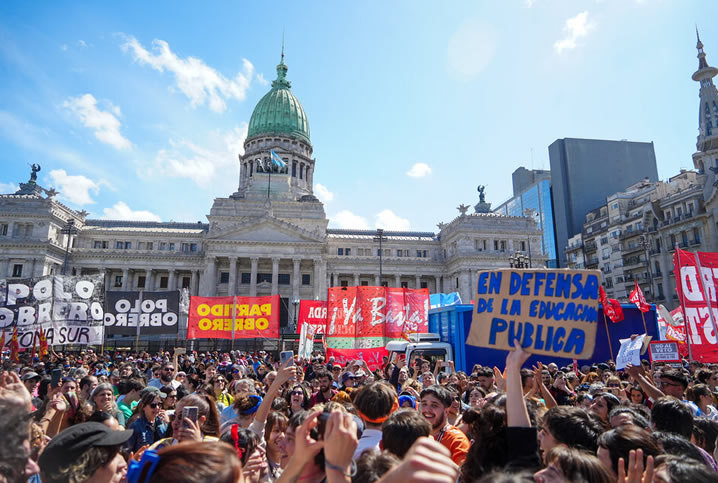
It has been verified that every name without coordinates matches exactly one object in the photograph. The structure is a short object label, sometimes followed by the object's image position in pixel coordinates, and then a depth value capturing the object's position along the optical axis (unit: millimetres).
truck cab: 19281
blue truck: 19594
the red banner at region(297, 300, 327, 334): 23594
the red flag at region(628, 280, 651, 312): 18594
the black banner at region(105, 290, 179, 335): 21250
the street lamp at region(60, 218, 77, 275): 48769
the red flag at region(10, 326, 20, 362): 17120
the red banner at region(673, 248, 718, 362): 14195
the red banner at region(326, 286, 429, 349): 20906
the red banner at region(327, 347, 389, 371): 19219
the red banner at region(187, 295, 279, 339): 23547
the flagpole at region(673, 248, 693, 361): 13946
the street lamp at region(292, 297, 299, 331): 48453
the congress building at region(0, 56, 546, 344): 54219
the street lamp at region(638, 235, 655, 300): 53812
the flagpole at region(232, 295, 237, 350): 23216
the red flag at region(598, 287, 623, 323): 17989
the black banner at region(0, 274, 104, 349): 18250
